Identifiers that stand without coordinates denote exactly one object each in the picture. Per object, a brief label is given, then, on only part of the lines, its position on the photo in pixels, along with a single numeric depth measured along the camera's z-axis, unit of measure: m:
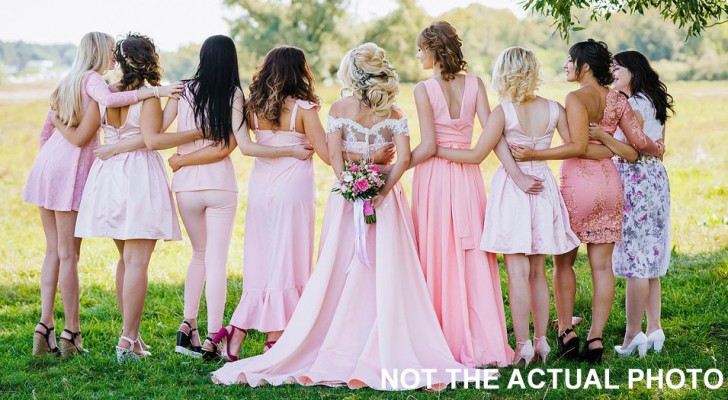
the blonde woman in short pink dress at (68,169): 6.29
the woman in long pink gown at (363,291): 5.62
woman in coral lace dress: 5.94
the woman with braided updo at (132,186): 6.16
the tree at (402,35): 43.31
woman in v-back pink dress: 6.02
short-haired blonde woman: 5.87
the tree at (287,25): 44.06
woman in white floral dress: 6.34
